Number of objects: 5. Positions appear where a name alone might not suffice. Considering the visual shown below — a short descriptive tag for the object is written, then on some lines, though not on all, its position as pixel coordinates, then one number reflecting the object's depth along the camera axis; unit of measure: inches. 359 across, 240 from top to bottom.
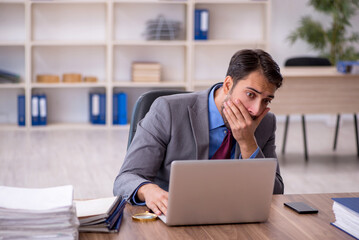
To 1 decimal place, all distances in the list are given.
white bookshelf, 249.0
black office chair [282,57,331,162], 229.1
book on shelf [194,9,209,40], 254.5
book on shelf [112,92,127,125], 252.5
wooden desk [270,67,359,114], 189.9
